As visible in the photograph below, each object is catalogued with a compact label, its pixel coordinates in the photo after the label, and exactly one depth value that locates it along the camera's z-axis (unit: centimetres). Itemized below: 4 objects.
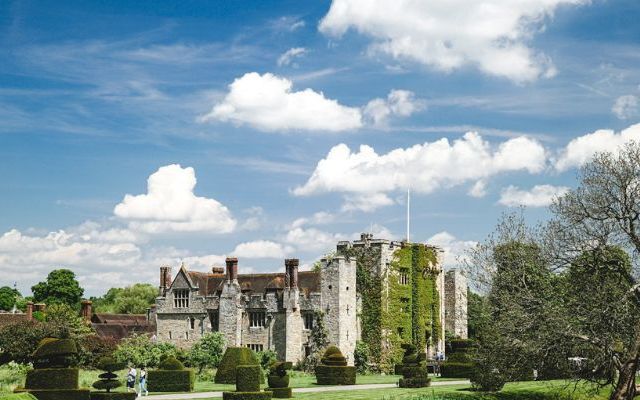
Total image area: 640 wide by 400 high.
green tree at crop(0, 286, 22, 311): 11888
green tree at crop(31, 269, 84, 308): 9819
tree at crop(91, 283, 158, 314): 10400
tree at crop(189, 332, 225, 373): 5544
